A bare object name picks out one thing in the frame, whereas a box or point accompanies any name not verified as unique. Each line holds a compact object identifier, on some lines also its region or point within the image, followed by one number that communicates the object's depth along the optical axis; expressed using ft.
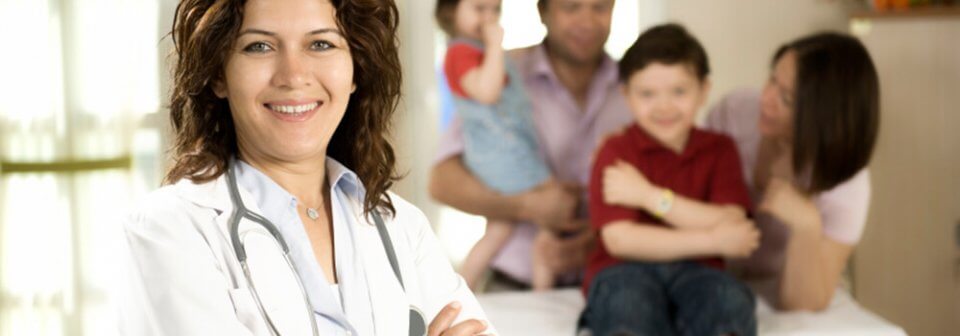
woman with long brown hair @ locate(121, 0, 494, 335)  4.77
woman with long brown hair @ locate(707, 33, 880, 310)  11.21
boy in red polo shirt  10.69
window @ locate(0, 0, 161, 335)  11.77
